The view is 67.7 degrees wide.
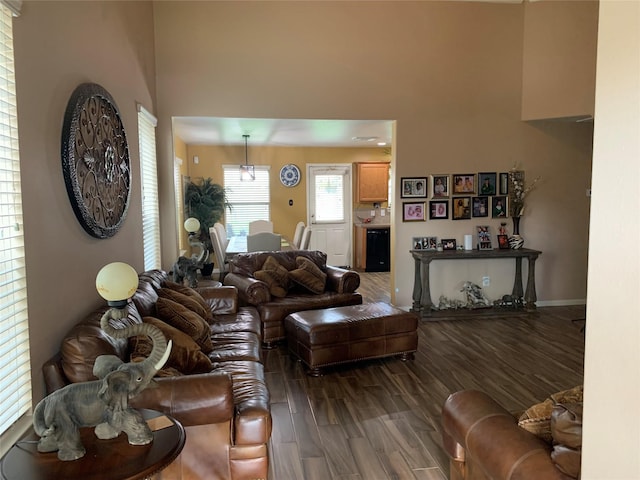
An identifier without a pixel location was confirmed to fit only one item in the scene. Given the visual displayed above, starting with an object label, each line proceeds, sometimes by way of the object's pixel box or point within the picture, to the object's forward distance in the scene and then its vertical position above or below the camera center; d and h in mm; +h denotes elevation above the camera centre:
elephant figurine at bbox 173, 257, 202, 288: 4559 -628
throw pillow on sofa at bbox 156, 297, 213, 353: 3127 -774
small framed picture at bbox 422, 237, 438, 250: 6000 -494
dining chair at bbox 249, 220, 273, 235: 8211 -396
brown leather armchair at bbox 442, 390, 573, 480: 1598 -872
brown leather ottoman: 3970 -1122
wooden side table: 1447 -814
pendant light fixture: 8453 +615
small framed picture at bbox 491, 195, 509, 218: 6121 -31
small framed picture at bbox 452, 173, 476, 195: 6020 +260
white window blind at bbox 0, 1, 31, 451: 1886 -266
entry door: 9500 -122
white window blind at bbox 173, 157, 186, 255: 7704 +197
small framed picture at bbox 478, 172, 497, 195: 6059 +261
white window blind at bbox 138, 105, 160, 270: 4578 +162
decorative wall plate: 9336 +565
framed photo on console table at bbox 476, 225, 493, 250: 6086 -438
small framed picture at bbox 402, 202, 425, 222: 5938 -103
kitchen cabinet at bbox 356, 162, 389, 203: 9562 +447
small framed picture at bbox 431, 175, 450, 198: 5961 +221
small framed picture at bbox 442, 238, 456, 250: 6035 -509
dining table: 6977 -661
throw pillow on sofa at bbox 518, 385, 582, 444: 1800 -812
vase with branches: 5988 +96
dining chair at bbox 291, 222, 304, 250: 7642 -513
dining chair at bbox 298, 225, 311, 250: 7070 -520
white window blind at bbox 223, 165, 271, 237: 9180 +58
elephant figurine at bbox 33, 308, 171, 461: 1561 -682
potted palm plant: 8133 +1
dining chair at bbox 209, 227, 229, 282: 6715 -681
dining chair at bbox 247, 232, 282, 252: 6766 -552
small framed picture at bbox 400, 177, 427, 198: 5887 +207
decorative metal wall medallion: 2566 +268
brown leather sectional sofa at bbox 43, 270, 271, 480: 2150 -960
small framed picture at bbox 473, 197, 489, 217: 6094 -31
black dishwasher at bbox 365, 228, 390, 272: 9242 -916
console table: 5738 -774
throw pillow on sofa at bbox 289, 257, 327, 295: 5309 -822
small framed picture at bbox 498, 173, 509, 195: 6090 +249
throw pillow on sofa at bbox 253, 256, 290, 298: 5156 -799
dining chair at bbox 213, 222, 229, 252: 7280 -508
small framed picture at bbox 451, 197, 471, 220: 6051 -55
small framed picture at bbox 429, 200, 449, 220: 6004 -67
